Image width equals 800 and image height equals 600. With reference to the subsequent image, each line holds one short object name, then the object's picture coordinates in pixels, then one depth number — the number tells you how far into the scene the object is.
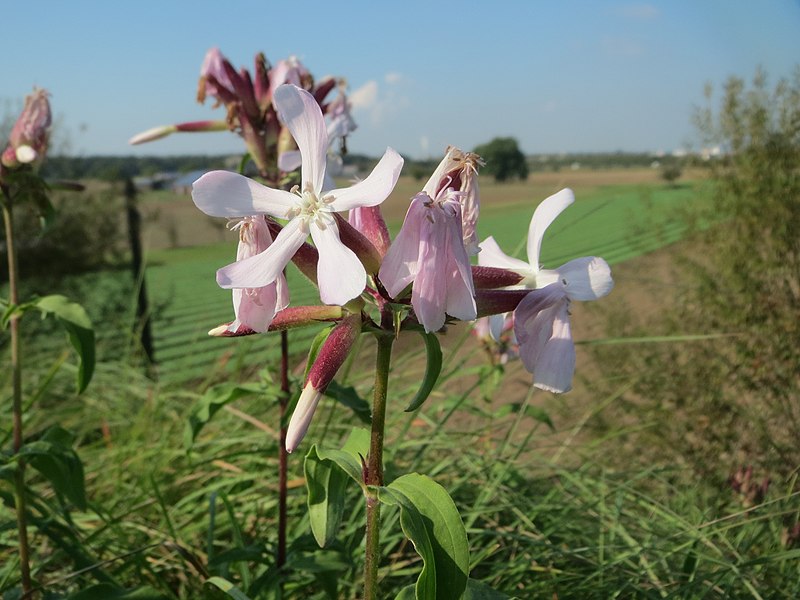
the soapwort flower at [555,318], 0.11
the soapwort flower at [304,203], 0.10
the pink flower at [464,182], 0.11
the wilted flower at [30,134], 0.20
